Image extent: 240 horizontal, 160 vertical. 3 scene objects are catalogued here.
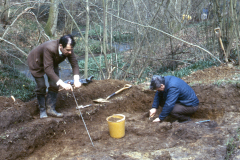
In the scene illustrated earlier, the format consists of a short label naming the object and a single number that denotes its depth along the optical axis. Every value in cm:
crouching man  402
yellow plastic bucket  388
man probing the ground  371
